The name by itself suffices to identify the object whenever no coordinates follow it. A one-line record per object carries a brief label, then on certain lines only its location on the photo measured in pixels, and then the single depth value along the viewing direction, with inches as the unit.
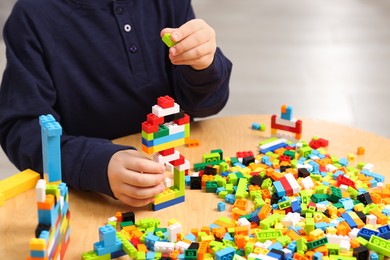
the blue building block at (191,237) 38.0
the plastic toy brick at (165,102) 39.1
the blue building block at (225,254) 36.3
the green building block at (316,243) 37.2
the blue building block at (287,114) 47.4
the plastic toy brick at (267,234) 37.7
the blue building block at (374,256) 36.6
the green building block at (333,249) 37.1
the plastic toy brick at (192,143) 46.5
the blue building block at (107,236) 36.6
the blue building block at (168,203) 40.6
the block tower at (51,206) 33.5
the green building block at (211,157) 44.3
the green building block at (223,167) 43.5
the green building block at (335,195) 40.8
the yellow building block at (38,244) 33.2
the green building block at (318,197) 40.7
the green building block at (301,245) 37.0
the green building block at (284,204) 40.0
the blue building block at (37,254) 33.3
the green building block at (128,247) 36.7
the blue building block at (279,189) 40.9
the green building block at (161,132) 39.3
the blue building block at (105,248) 36.7
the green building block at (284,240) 37.4
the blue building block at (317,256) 36.6
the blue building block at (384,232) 38.1
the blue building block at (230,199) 41.1
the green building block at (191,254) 36.5
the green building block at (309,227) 38.0
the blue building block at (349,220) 38.9
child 42.1
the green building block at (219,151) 44.6
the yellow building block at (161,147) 39.4
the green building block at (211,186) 42.0
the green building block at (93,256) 36.6
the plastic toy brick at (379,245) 36.9
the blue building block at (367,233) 37.9
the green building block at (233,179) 42.4
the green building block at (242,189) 41.1
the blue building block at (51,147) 36.5
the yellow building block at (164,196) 40.5
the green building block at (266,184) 41.7
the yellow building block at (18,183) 41.1
